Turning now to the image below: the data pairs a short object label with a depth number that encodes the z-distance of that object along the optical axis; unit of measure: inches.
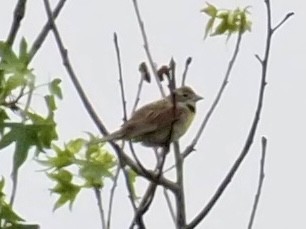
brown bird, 233.6
